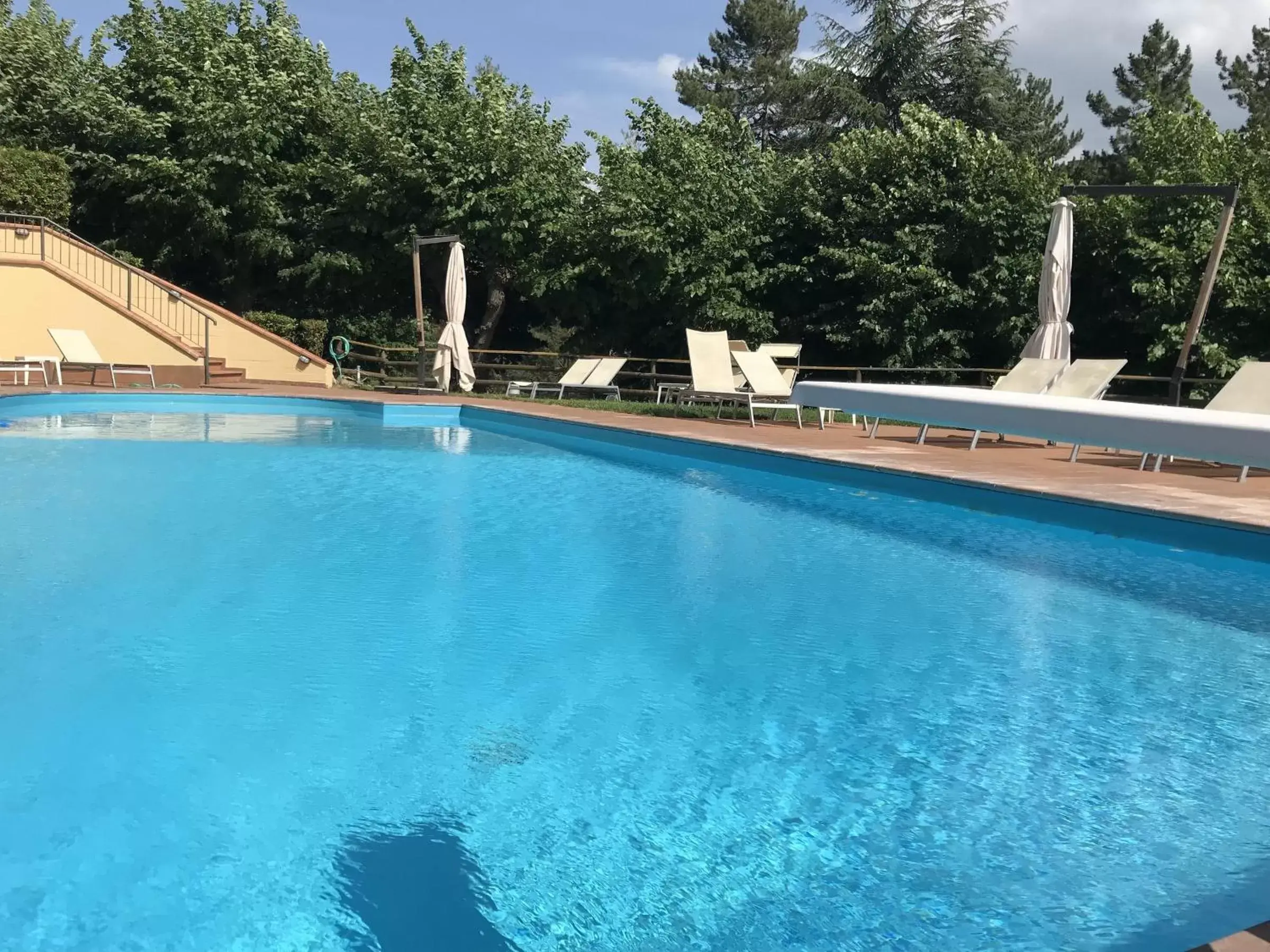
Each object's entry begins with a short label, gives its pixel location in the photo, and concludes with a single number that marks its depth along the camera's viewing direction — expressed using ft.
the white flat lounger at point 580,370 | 52.54
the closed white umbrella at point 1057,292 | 36.22
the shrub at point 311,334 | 62.23
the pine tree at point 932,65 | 77.20
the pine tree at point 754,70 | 108.47
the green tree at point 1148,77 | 101.91
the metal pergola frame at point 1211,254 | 32.24
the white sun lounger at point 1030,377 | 34.50
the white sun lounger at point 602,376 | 50.80
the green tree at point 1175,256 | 41.22
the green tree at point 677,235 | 53.83
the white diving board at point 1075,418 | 20.63
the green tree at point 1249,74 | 106.11
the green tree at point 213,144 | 62.13
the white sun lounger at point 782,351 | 45.19
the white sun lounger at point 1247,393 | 27.07
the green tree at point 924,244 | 48.34
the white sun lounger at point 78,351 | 50.14
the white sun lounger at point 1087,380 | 31.65
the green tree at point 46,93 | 64.49
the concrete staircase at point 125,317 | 54.44
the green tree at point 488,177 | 59.11
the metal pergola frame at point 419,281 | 50.39
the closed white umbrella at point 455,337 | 53.01
